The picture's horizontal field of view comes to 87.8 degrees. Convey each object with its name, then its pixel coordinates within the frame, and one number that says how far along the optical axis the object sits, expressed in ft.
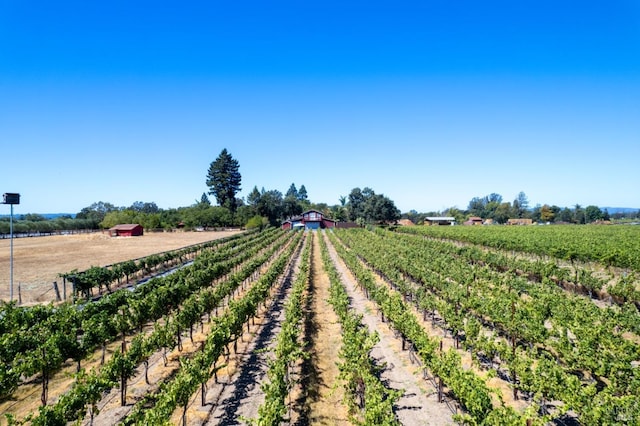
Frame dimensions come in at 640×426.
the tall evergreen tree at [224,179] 347.56
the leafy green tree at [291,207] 356.18
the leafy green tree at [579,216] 449.84
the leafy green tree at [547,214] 475.31
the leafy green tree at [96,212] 411.42
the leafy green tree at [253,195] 359.19
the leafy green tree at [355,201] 365.81
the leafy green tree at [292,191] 609.83
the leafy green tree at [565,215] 471.46
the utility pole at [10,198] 79.20
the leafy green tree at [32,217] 370.65
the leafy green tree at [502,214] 484.05
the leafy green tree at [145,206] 590.63
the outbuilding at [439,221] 409.08
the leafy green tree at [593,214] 464.24
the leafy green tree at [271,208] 315.37
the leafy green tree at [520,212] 505.25
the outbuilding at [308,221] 288.51
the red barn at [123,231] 245.65
